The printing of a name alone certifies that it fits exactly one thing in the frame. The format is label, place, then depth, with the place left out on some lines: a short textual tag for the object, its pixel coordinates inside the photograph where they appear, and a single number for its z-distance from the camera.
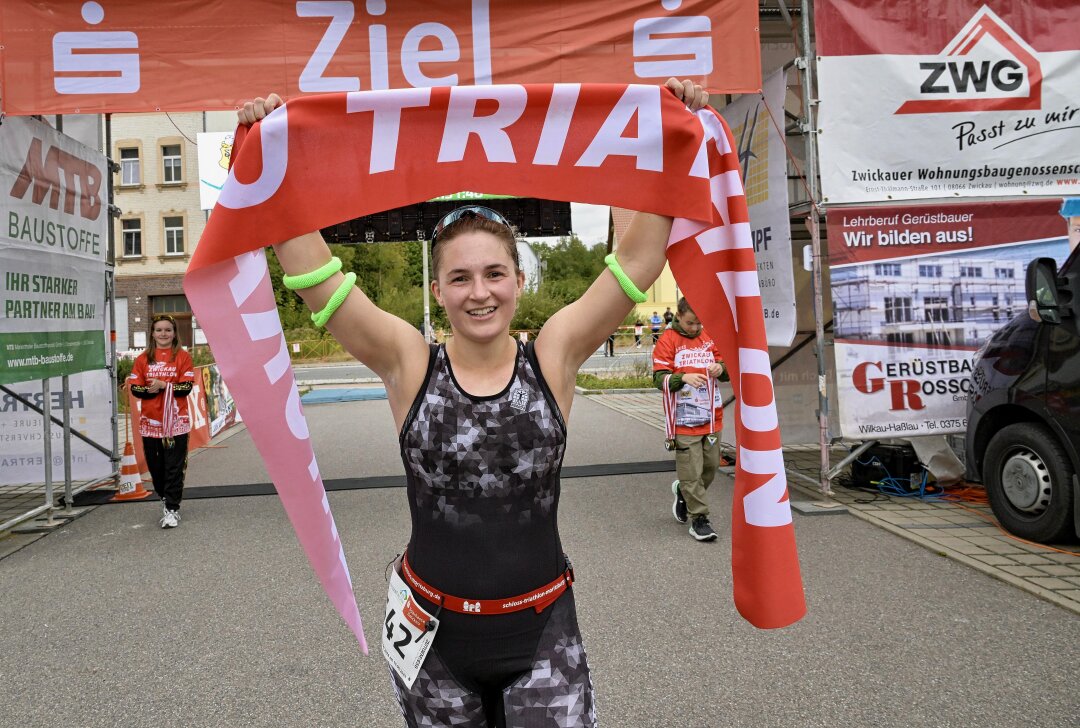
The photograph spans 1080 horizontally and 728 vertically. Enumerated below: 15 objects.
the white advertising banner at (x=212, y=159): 19.86
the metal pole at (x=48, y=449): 7.63
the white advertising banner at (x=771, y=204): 7.95
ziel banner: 6.64
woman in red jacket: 7.46
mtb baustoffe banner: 6.73
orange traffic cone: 8.77
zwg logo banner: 7.48
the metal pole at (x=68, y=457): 8.10
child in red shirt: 6.61
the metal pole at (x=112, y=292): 8.91
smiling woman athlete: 1.94
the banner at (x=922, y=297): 7.55
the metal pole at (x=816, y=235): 7.41
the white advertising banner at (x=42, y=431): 9.20
